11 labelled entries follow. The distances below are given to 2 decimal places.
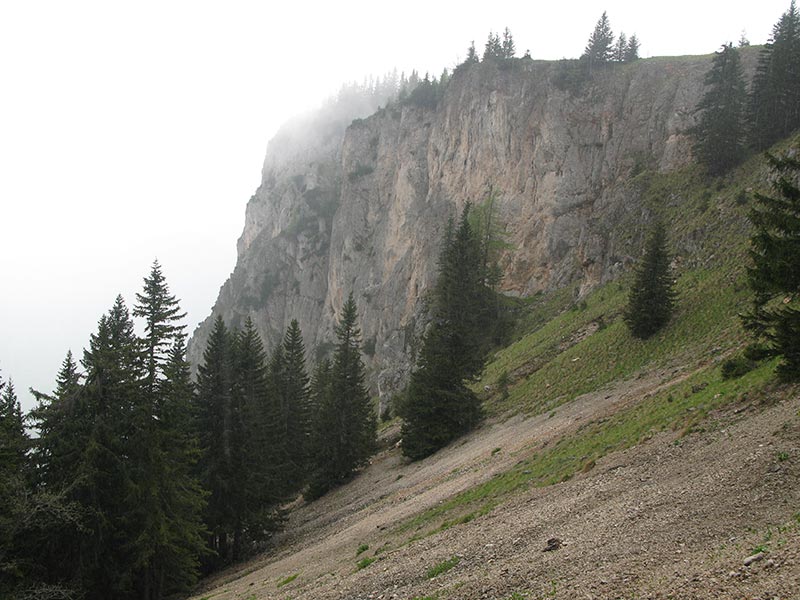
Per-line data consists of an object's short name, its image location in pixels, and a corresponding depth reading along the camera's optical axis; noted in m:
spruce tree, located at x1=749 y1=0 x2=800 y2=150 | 46.62
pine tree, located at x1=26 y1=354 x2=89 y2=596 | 20.19
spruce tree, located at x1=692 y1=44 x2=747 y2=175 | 47.38
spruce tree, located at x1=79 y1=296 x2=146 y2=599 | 20.56
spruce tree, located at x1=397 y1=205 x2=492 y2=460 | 34.34
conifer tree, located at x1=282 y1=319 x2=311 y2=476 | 45.56
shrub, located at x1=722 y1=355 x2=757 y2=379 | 18.39
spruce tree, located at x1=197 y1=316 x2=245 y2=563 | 29.06
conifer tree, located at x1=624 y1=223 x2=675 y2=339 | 32.81
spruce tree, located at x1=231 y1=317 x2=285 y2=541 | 29.70
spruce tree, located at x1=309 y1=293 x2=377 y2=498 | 38.84
